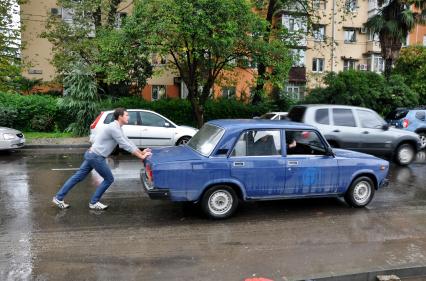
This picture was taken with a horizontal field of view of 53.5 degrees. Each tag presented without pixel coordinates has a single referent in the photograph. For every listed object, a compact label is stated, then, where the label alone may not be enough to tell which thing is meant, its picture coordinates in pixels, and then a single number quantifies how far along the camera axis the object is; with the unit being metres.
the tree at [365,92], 20.06
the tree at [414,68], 24.11
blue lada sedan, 6.24
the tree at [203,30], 14.02
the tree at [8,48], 19.23
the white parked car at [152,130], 13.78
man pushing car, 6.79
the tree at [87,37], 20.86
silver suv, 11.32
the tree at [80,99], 18.80
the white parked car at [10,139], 13.53
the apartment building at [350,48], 40.12
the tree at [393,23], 23.28
